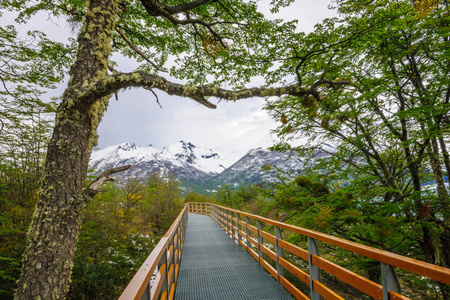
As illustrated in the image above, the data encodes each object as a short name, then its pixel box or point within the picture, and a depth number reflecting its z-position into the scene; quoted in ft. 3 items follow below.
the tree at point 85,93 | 9.08
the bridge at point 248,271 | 5.19
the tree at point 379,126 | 15.65
